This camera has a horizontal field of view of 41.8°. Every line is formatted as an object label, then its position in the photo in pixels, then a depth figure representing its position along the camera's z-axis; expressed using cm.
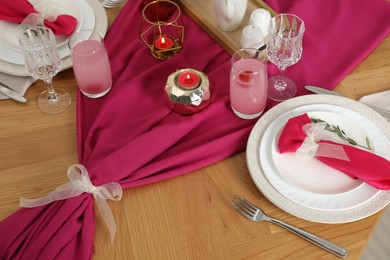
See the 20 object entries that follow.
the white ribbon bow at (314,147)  91
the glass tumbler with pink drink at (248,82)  96
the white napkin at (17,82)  109
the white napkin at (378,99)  103
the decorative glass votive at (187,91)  99
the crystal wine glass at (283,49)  100
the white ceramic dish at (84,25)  109
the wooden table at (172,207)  85
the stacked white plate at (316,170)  86
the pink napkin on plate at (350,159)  87
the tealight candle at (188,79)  100
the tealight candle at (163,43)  115
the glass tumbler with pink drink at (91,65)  102
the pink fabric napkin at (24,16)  113
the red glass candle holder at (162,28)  114
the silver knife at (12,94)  108
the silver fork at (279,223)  83
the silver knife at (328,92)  101
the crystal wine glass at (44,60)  99
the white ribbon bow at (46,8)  119
